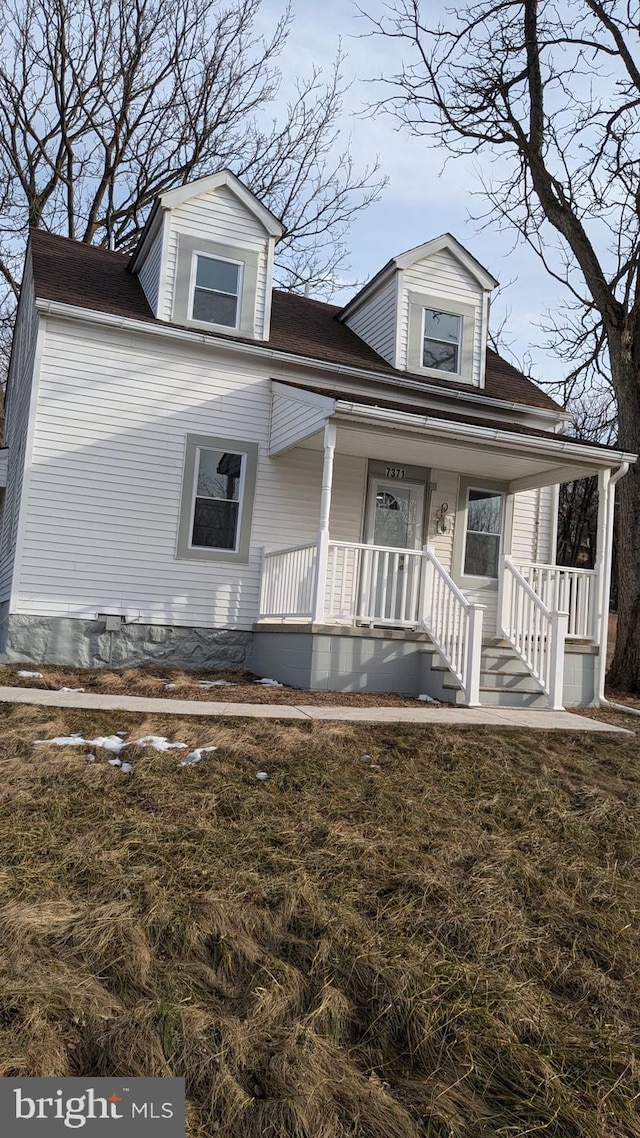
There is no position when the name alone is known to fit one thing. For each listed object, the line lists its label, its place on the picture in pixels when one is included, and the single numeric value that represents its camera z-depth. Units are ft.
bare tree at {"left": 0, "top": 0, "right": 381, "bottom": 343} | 61.26
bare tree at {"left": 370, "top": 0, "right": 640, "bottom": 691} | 38.37
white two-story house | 29.30
